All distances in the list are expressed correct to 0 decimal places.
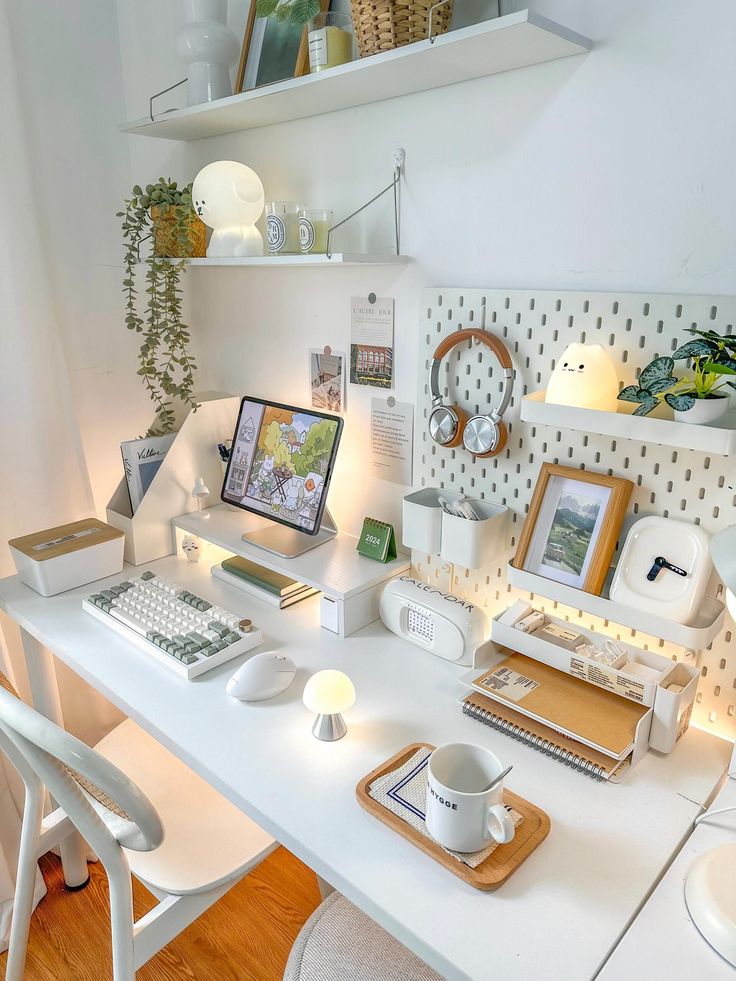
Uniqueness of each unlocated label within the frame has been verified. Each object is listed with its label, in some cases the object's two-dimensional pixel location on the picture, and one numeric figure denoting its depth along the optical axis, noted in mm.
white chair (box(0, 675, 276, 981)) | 923
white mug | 838
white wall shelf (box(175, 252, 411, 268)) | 1250
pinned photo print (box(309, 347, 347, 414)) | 1595
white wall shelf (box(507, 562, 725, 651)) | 1029
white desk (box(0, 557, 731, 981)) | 784
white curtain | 1551
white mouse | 1171
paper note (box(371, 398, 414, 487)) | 1484
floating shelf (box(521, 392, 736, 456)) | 938
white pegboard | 1056
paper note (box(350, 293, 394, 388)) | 1465
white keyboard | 1272
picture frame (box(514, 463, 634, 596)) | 1138
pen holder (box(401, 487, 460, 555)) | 1348
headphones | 1235
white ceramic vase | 1450
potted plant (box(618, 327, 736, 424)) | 915
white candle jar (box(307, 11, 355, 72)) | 1226
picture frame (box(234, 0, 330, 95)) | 1390
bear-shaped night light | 1475
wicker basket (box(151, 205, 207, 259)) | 1579
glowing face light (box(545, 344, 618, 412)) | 1054
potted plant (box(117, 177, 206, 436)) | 1571
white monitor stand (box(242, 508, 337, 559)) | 1560
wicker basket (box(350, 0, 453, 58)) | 1079
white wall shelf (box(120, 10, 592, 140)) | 991
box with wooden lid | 1511
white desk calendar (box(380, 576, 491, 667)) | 1282
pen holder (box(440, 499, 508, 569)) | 1271
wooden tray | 837
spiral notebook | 1033
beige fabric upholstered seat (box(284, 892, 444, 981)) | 1029
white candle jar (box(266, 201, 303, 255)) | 1433
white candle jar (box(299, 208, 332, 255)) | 1398
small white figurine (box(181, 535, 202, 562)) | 1720
